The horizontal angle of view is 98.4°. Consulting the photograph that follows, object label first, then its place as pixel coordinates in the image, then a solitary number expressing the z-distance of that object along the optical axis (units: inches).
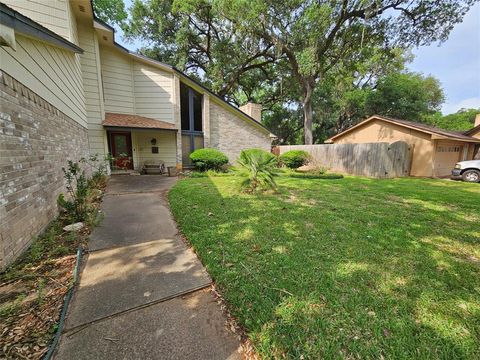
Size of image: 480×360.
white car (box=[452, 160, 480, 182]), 384.2
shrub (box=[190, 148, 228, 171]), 413.7
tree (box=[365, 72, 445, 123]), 784.3
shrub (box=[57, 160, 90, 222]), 149.5
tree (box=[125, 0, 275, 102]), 569.9
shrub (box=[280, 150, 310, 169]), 504.1
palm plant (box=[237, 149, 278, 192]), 248.1
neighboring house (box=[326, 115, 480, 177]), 441.4
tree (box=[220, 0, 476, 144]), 451.5
